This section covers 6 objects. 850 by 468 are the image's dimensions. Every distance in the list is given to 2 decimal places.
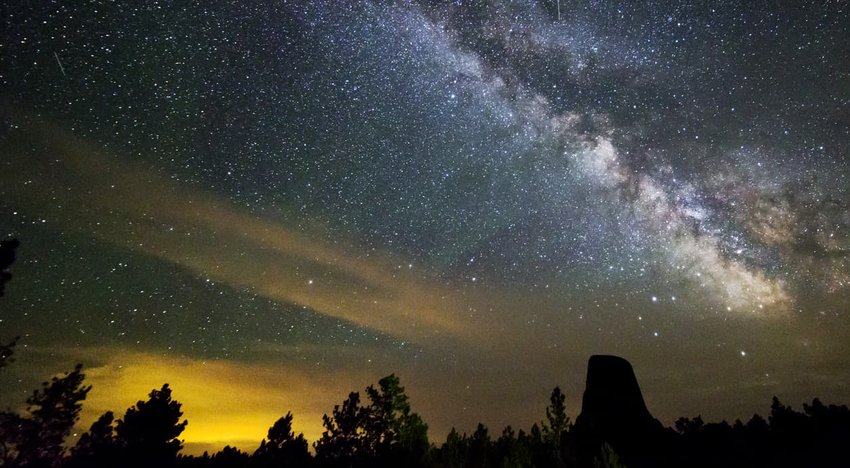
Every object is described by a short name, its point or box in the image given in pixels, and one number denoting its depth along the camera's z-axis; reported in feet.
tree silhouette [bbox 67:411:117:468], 86.99
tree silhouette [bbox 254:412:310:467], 105.29
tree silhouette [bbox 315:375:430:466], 120.06
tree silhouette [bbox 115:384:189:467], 89.35
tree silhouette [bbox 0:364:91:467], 84.74
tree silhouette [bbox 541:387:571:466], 78.84
